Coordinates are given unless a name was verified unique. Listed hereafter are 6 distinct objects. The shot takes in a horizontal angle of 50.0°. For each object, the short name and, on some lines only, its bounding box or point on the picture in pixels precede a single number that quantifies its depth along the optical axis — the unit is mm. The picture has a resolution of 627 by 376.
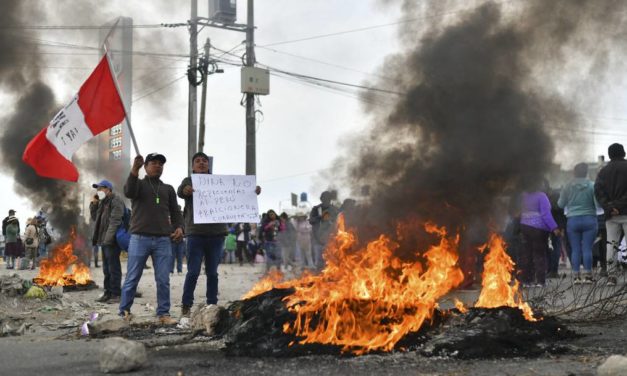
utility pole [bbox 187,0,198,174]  22672
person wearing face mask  10352
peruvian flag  8930
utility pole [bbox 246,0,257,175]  21000
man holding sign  7781
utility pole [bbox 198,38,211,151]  23906
